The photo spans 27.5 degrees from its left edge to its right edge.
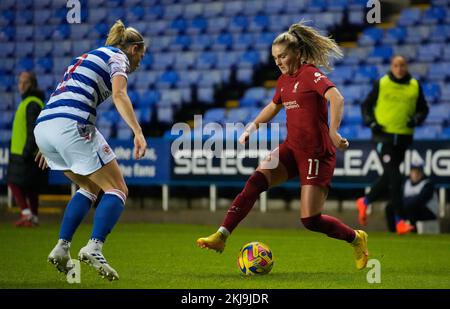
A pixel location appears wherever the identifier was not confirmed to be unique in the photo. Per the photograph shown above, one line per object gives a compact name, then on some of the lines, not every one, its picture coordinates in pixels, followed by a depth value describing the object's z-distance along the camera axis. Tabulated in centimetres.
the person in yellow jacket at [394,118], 1141
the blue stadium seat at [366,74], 1661
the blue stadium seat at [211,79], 1850
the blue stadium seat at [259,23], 1903
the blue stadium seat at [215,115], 1732
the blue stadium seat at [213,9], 1981
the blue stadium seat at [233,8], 1966
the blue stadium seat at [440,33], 1681
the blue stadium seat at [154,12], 2037
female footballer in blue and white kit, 603
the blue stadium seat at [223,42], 1906
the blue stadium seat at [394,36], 1722
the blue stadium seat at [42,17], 2128
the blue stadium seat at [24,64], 2052
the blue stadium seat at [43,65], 2022
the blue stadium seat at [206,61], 1886
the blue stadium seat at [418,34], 1702
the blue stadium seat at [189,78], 1858
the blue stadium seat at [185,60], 1912
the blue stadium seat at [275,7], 1909
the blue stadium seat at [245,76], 1841
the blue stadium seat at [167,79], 1873
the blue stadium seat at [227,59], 1873
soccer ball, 680
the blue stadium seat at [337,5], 1859
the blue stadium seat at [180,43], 1956
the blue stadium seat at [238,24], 1928
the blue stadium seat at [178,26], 1998
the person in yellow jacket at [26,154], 1204
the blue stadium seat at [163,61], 1934
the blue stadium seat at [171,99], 1819
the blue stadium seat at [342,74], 1689
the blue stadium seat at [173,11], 2022
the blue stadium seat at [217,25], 1952
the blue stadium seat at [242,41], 1894
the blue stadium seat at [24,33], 2117
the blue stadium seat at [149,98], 1828
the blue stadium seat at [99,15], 2073
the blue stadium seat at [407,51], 1675
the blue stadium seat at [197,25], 1970
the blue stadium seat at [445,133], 1461
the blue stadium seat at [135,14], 2050
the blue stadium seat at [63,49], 2048
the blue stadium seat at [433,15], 1716
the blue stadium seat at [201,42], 1931
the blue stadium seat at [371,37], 1770
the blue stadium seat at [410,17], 1753
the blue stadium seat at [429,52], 1658
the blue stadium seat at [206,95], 1828
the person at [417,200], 1179
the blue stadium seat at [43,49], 2070
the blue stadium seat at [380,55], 1692
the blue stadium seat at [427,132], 1471
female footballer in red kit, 695
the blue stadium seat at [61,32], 2075
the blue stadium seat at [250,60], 1852
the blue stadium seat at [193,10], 2000
